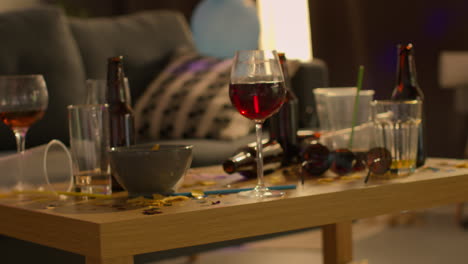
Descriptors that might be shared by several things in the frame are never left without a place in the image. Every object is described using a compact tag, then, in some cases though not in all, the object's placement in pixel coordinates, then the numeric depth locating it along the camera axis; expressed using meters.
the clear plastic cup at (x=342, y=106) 2.16
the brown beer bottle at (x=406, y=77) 2.05
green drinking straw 1.98
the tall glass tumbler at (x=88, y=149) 1.80
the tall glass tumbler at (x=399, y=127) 1.90
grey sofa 3.11
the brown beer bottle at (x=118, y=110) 1.88
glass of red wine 1.68
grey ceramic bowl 1.70
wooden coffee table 1.51
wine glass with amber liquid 1.91
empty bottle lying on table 1.90
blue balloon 4.58
